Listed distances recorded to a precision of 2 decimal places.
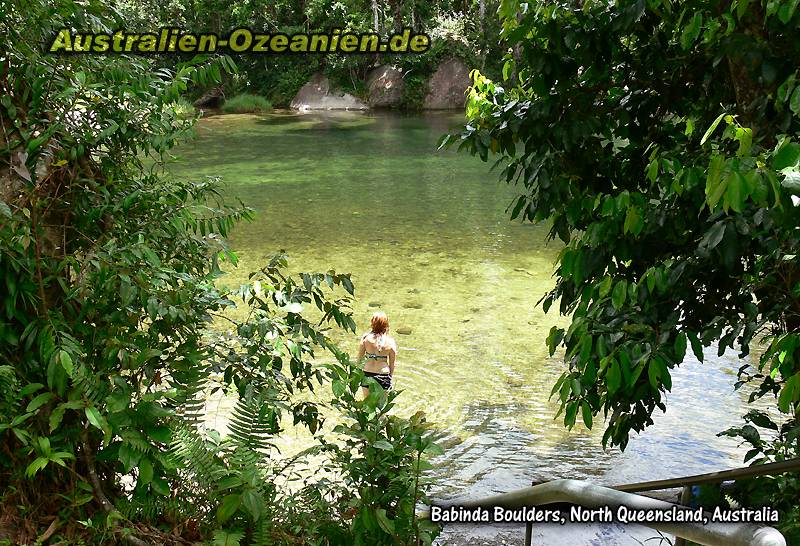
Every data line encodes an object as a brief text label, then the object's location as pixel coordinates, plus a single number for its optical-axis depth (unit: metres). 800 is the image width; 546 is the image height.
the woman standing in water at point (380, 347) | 6.14
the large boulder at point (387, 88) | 32.69
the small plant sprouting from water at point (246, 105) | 33.50
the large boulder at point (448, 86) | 32.38
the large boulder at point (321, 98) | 33.72
